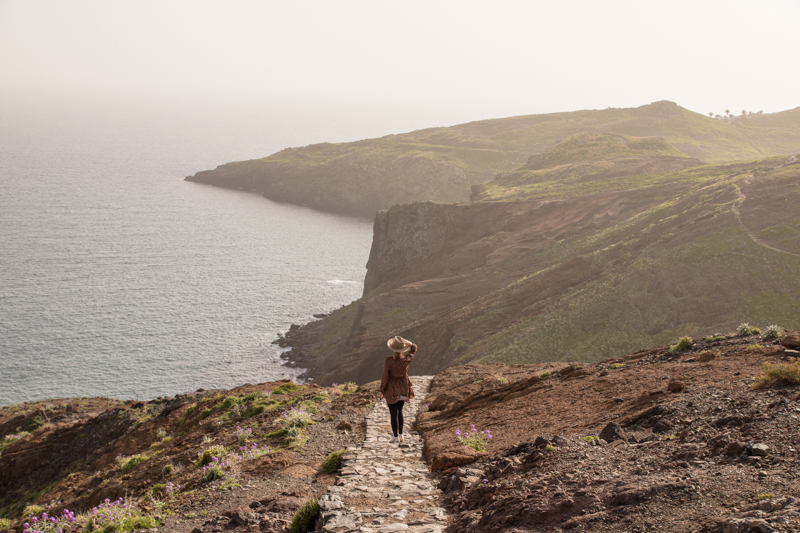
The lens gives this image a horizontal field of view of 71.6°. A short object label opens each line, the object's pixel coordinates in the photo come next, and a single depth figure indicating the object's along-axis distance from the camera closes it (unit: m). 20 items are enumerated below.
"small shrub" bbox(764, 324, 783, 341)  20.80
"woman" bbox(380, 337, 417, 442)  16.77
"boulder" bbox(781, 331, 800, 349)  17.78
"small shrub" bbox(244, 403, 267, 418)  25.86
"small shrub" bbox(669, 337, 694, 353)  23.27
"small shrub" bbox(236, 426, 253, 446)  21.42
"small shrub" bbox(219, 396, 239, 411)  28.19
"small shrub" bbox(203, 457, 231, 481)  16.16
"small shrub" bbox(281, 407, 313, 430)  21.20
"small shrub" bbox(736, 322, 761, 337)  22.73
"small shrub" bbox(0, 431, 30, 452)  37.00
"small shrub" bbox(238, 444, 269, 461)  18.03
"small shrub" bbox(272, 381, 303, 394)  30.20
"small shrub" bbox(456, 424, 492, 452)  15.65
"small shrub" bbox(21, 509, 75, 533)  15.88
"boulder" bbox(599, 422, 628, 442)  13.51
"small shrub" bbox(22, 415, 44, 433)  39.50
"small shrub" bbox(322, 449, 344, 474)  15.58
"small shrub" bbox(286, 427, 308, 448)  18.93
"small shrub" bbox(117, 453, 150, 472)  24.67
